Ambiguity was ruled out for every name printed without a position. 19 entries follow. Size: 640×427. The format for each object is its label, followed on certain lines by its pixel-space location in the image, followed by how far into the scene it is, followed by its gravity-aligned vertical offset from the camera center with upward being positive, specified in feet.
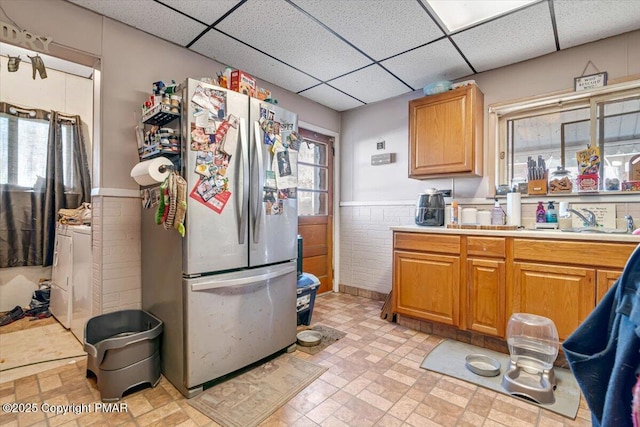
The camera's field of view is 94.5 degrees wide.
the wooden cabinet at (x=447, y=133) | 8.89 +2.56
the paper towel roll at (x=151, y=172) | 5.62 +0.85
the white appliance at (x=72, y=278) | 7.50 -1.77
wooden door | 12.07 +0.44
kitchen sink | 7.27 -0.39
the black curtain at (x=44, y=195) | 10.14 +0.71
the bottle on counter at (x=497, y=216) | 8.70 -0.04
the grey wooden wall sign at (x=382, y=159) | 11.62 +2.23
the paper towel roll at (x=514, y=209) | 8.47 +0.16
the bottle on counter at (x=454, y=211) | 9.32 +0.10
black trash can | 8.96 -2.54
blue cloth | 1.91 -1.00
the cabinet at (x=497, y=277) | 6.41 -1.58
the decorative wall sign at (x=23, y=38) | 5.56 +3.43
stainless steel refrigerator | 5.70 -0.68
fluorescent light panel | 6.40 +4.60
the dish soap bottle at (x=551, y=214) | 8.08 +0.01
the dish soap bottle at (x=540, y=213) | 8.20 +0.03
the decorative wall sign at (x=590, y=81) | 7.67 +3.52
